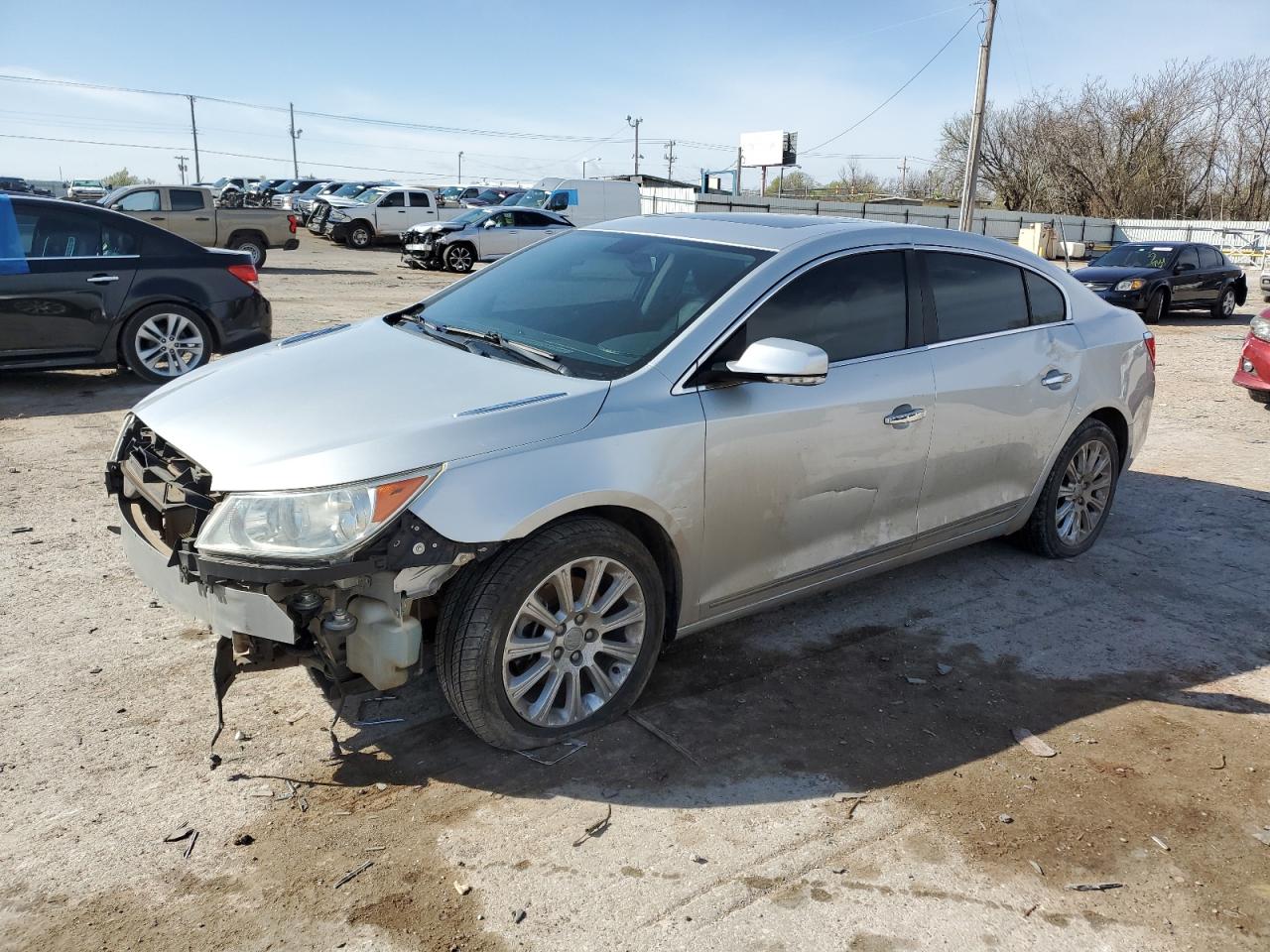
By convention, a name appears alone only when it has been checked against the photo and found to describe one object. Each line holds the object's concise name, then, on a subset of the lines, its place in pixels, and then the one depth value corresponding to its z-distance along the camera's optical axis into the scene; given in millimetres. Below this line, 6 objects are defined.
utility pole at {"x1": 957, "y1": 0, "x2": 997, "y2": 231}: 28422
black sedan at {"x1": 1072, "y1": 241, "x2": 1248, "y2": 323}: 19094
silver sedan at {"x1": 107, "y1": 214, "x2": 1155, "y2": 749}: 3090
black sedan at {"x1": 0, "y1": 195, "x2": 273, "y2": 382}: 8109
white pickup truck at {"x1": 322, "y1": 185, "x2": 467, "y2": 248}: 31406
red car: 9867
